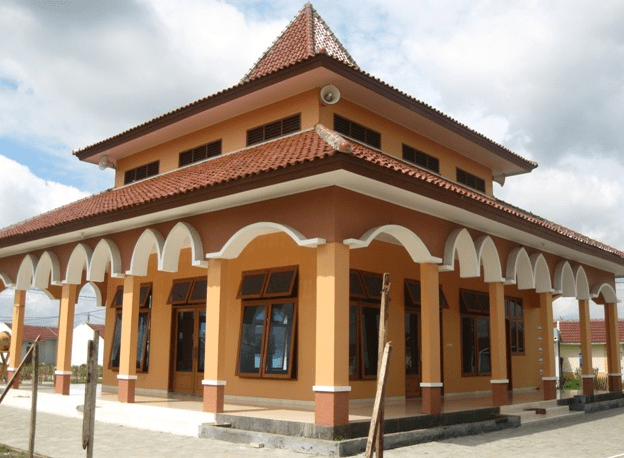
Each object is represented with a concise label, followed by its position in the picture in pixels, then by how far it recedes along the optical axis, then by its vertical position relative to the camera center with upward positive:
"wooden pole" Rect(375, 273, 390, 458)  5.41 +0.04
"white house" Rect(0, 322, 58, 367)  59.81 -0.17
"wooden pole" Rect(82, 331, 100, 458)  5.94 -0.52
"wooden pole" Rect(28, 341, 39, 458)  7.62 -0.67
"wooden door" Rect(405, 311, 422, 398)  14.36 -0.32
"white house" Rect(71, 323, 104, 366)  61.56 -0.34
